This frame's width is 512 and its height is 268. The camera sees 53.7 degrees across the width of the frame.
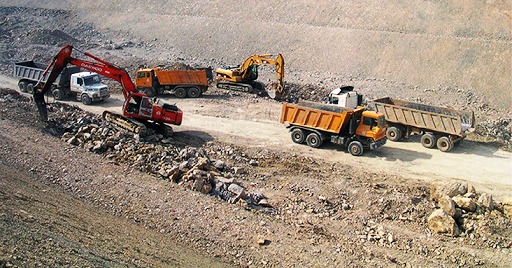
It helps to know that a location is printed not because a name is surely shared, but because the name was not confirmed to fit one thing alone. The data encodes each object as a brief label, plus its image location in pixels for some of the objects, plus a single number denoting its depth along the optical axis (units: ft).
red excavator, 69.15
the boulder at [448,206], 49.72
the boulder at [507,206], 51.21
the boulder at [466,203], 50.31
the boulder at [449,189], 53.26
